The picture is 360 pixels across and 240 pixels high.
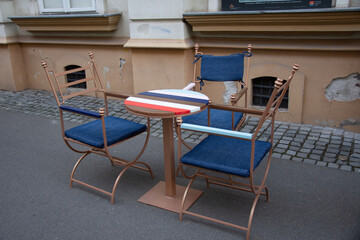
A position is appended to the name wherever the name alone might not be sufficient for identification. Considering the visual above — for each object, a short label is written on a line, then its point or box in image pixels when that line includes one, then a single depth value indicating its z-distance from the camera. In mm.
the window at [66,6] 6363
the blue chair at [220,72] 3812
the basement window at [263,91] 5309
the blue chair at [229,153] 2621
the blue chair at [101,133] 3219
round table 2967
